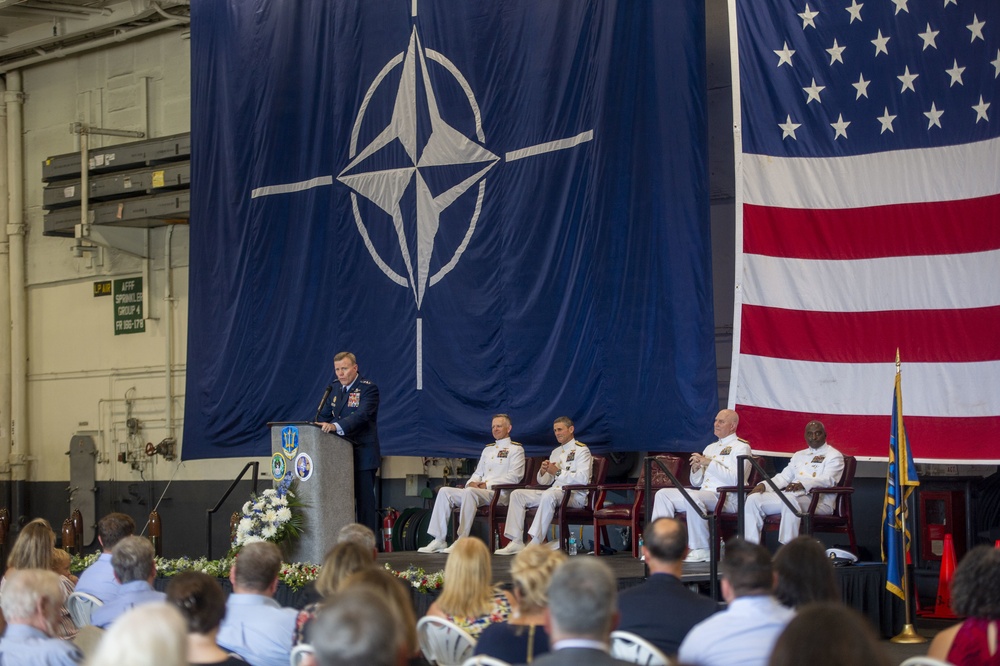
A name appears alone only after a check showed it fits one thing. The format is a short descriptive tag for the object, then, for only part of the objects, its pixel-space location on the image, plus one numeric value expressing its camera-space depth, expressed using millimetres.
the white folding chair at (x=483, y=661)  6102
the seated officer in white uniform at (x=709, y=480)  15539
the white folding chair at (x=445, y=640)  7336
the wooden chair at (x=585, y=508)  17000
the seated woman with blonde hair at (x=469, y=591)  7359
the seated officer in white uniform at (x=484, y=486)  18250
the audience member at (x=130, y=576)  8484
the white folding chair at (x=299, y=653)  6641
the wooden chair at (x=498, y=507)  17656
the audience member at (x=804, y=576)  6691
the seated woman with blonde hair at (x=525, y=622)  6418
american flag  14648
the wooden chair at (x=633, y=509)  16359
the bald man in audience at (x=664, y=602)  6844
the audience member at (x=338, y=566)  7320
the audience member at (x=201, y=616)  6078
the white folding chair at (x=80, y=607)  9727
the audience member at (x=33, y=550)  9852
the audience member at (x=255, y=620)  7508
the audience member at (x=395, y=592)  6008
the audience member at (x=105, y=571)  10048
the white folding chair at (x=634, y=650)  6233
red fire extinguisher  20937
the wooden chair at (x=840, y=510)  14391
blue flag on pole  12734
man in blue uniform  14944
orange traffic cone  15016
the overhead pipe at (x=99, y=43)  25687
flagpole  12664
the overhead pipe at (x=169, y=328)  25828
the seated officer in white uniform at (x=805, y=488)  14703
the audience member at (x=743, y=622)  6008
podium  14539
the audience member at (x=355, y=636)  4160
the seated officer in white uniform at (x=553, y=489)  17328
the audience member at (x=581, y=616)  4957
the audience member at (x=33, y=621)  6551
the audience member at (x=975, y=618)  6367
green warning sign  26703
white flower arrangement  14492
